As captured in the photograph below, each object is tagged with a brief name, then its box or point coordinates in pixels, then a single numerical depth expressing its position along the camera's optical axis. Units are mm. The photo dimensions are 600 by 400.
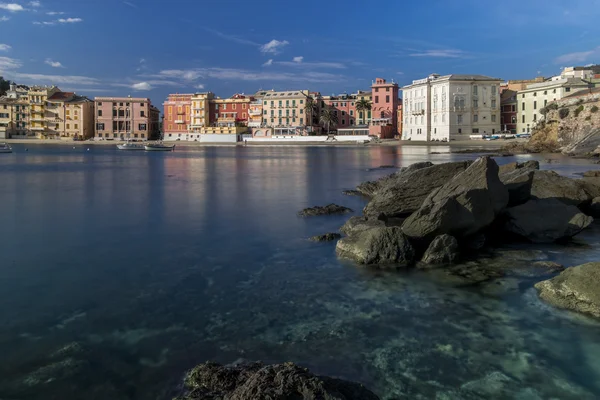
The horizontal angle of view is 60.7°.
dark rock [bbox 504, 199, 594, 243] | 14117
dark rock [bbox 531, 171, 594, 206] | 16734
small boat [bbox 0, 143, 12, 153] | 84875
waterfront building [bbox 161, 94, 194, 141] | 133875
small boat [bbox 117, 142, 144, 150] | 99044
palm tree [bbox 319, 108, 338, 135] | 130000
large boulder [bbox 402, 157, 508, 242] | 12133
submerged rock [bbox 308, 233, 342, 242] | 14602
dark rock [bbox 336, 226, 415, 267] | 11594
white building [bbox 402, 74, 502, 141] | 103250
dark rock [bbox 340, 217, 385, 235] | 13672
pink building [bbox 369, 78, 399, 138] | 124375
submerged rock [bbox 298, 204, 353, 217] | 19500
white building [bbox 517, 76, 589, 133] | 94812
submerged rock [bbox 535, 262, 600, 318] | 8672
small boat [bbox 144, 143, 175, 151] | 95812
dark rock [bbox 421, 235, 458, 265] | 11578
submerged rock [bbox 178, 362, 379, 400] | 4840
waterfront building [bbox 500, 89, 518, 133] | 109062
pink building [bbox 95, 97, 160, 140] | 132000
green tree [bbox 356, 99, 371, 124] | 125562
